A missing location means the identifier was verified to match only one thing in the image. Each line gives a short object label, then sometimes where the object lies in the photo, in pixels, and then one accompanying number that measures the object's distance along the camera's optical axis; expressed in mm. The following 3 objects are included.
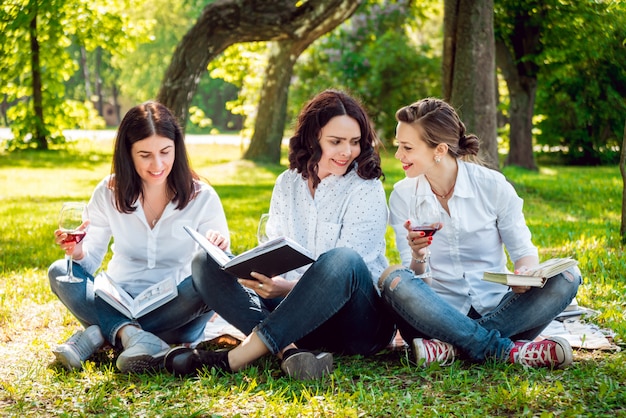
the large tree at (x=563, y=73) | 13867
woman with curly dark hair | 3656
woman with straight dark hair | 4059
